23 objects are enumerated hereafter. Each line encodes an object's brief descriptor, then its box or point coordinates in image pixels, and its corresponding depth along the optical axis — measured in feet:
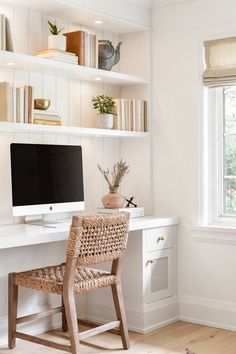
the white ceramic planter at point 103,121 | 13.88
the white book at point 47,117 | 12.18
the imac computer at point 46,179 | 11.87
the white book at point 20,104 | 11.64
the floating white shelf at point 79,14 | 12.42
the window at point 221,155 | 13.83
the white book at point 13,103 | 11.52
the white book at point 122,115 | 14.26
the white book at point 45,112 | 12.19
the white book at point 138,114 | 14.56
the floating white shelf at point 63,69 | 11.58
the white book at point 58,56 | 12.39
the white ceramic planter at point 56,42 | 12.57
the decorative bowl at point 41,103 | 12.38
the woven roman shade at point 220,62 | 13.33
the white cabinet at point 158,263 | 13.25
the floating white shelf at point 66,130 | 11.48
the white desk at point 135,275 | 12.59
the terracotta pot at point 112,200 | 13.80
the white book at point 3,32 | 11.37
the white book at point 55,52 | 12.42
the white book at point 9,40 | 11.51
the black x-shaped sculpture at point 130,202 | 14.35
